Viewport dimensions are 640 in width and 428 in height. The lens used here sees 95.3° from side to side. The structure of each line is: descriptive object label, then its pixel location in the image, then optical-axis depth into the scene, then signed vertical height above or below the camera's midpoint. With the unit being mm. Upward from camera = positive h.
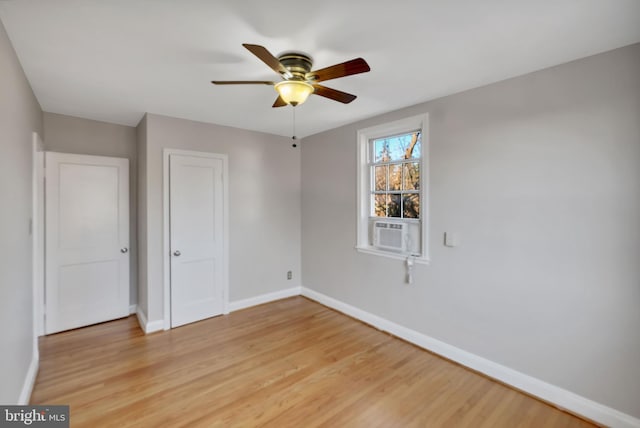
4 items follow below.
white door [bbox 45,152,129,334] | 3357 -266
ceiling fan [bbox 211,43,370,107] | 1741 +898
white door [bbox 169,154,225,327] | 3541 -257
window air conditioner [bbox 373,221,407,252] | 3244 -234
